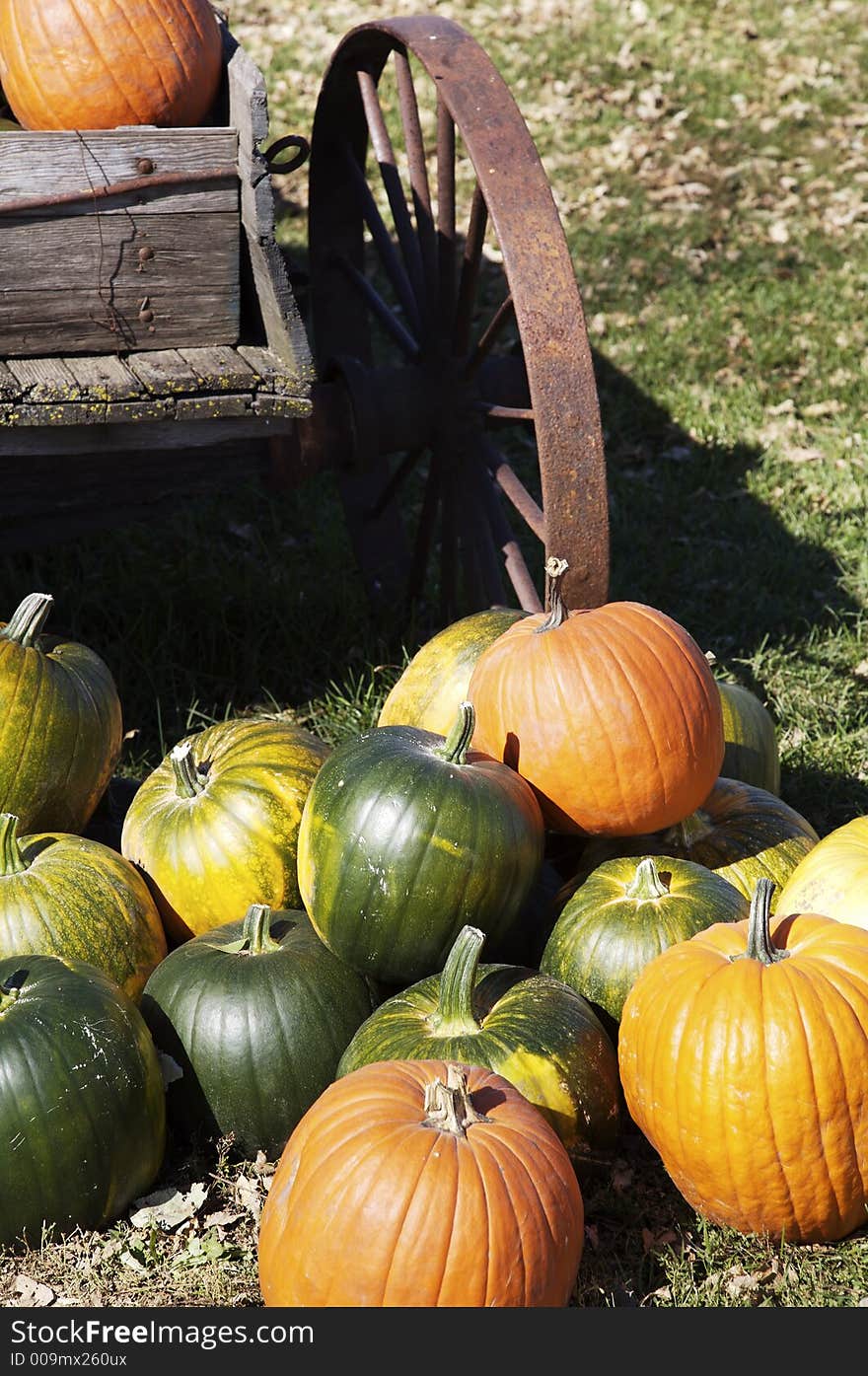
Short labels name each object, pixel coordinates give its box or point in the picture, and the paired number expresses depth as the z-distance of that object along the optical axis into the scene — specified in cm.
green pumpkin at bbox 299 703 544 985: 281
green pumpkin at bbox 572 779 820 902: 321
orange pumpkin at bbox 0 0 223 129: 369
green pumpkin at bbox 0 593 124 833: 326
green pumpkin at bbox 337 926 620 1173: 257
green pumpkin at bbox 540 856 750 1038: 285
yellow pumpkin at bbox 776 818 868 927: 287
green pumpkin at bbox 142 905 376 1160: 280
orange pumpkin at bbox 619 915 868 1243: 246
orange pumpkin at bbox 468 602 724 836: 304
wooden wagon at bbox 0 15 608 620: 351
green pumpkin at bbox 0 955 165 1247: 254
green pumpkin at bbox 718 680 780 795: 364
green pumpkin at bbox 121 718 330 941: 315
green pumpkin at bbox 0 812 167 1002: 292
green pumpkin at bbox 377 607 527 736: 352
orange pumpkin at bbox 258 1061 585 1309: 217
